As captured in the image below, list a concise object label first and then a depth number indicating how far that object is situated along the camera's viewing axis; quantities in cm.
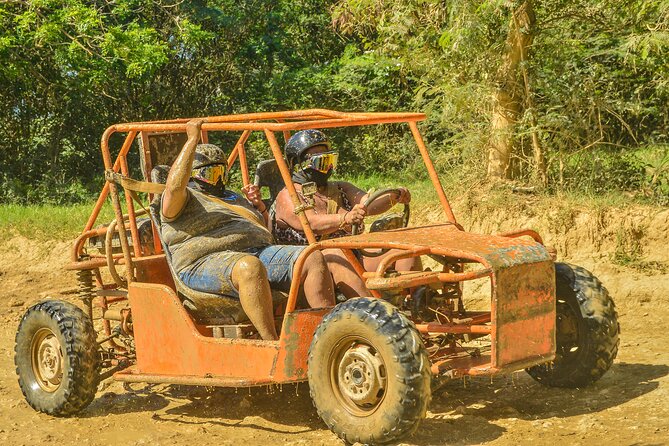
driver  702
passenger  660
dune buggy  601
